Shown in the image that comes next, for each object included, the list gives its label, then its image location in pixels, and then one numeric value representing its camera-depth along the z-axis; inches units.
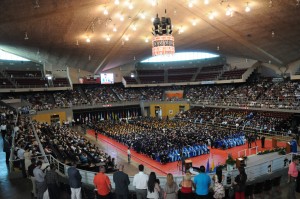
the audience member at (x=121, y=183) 264.4
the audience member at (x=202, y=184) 265.1
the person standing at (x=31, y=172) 316.5
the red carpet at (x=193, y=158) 750.5
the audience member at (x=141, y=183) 273.4
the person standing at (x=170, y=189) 252.4
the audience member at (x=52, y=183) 290.7
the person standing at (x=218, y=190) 275.0
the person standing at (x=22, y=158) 398.0
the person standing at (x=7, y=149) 456.4
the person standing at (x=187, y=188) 266.8
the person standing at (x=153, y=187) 259.2
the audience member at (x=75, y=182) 279.7
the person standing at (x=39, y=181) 289.1
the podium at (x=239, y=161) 442.5
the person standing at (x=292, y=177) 325.5
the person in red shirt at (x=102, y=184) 271.0
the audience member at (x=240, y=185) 291.6
